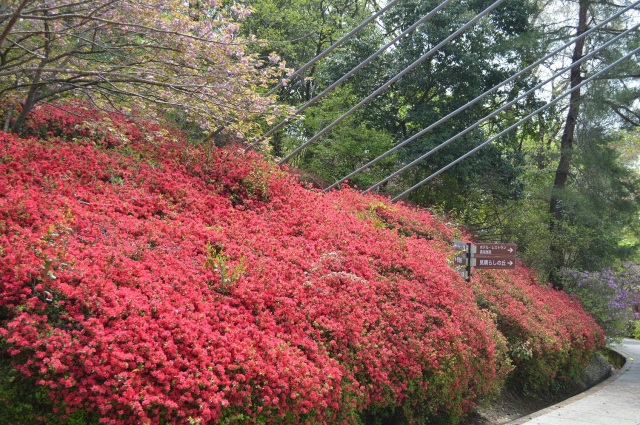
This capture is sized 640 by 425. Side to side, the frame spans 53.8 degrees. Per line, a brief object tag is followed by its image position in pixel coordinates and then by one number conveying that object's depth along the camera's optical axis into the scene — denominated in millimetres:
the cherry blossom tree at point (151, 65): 7555
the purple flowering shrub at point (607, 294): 15602
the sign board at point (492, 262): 9336
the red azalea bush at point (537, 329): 9805
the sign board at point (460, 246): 9602
